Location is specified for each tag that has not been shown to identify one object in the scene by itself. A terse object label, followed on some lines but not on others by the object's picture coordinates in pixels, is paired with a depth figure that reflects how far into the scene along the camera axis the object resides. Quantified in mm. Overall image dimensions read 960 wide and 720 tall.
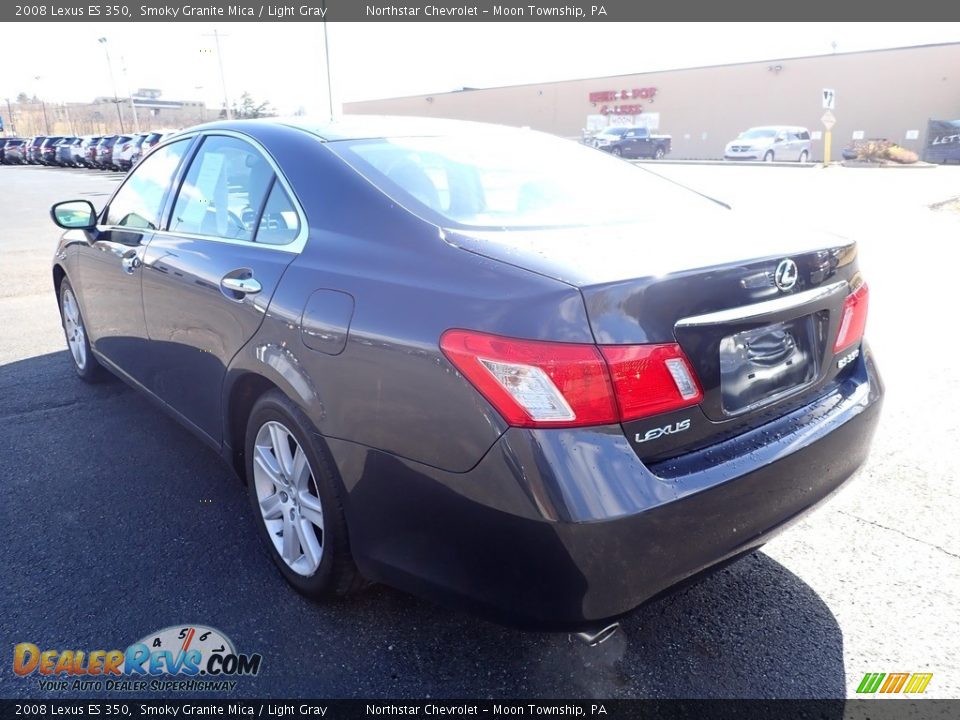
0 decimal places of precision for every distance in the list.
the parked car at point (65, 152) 37562
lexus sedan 1774
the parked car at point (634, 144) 39562
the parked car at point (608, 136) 39406
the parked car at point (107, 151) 33406
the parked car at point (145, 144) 29266
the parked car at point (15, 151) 44688
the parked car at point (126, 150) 30952
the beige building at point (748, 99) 43781
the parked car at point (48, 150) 39906
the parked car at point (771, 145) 36125
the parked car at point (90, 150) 34812
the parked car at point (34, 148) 41844
